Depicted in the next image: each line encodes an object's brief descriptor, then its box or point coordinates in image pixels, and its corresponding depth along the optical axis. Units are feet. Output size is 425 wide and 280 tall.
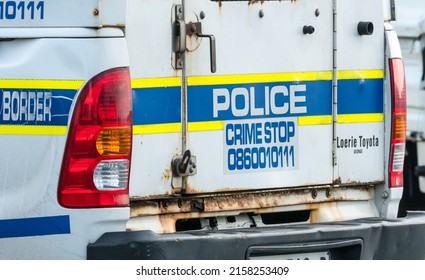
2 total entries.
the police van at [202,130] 32.17
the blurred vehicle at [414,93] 62.80
